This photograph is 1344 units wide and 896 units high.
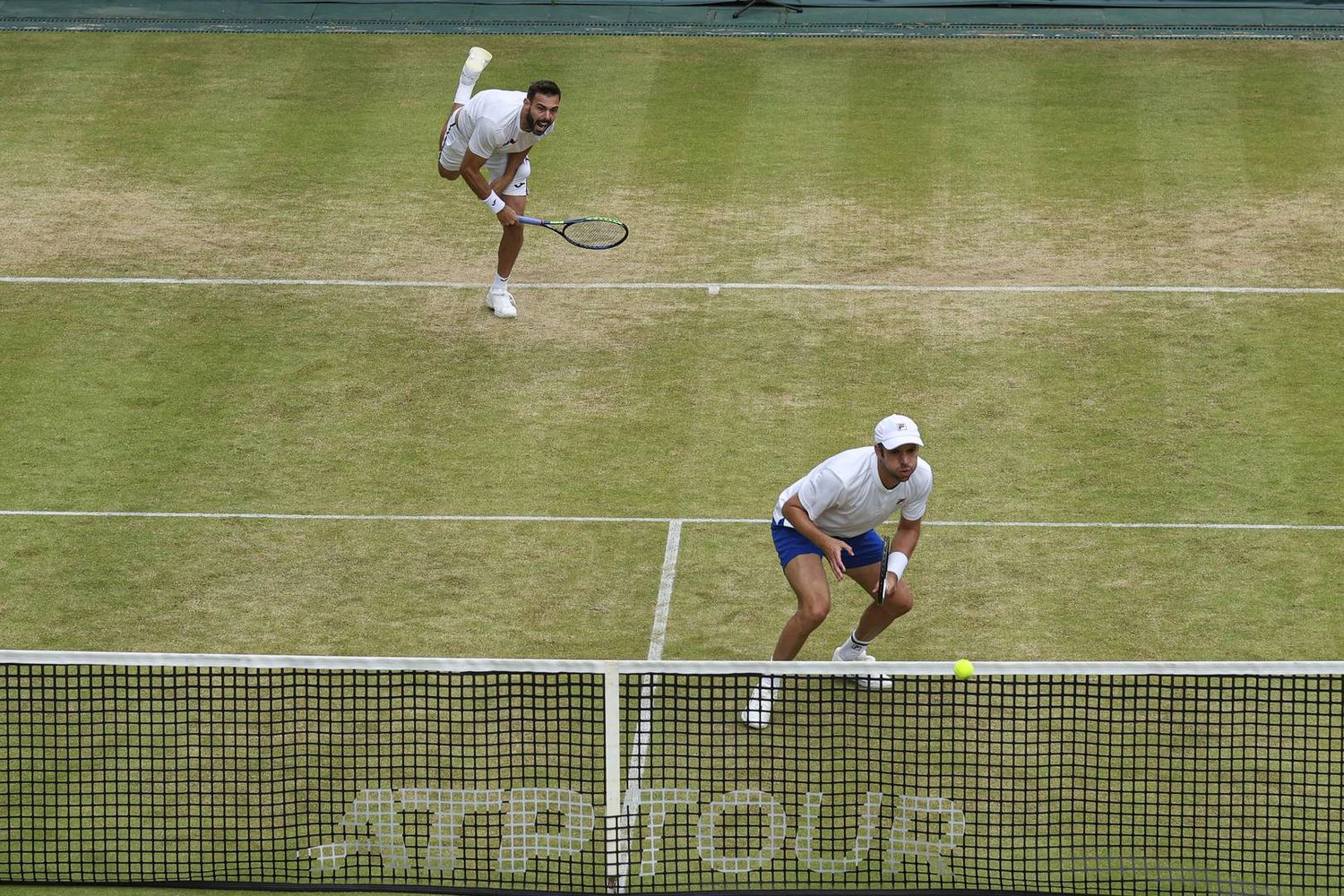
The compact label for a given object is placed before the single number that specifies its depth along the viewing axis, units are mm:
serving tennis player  26984
